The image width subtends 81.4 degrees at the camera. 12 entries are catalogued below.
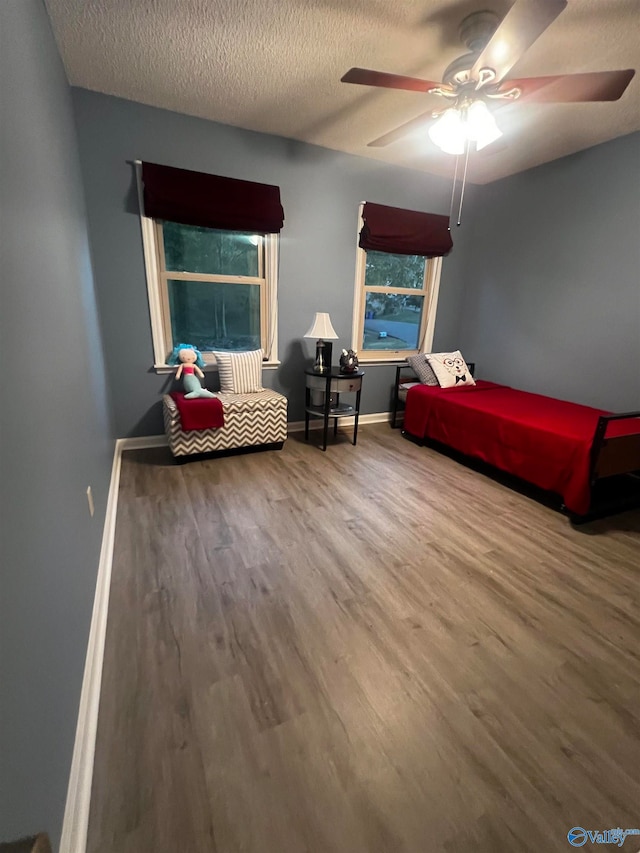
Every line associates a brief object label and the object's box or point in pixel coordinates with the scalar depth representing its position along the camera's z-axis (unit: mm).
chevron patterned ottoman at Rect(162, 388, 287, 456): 2920
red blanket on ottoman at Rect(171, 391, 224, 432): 2816
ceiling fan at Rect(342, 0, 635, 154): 1496
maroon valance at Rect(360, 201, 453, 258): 3662
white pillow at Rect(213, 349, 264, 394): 3277
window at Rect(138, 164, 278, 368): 3076
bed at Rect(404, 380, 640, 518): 2330
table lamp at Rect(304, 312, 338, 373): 3398
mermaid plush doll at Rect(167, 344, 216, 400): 2979
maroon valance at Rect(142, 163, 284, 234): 2811
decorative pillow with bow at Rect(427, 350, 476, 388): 3736
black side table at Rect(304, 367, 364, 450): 3348
